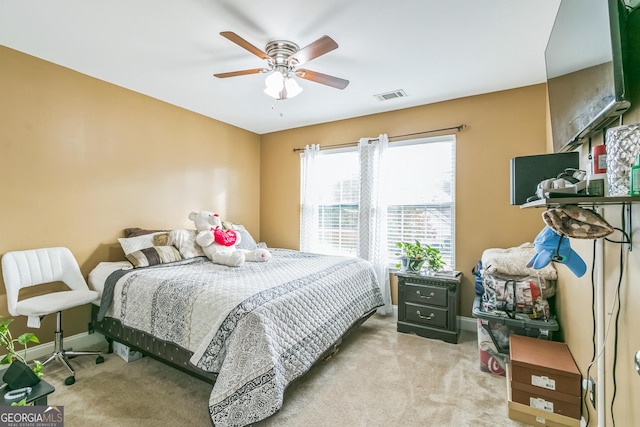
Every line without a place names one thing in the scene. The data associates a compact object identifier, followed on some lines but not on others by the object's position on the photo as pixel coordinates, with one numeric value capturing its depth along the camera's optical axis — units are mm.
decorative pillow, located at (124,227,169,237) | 3120
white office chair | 2201
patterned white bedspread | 1662
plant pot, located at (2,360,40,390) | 1424
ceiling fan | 2258
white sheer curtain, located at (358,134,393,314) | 3738
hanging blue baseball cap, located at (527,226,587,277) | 1256
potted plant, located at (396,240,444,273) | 3287
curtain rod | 3385
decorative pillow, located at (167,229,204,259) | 3071
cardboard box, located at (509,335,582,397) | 1715
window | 3498
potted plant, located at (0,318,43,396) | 1420
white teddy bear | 2959
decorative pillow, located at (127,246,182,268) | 2699
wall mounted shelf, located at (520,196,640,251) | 785
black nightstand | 2977
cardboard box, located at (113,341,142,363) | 2521
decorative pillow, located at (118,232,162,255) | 2916
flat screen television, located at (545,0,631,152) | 961
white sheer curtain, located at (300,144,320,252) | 4336
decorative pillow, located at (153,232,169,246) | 3057
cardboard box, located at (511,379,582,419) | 1706
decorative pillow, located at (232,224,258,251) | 3668
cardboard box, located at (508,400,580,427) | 1716
